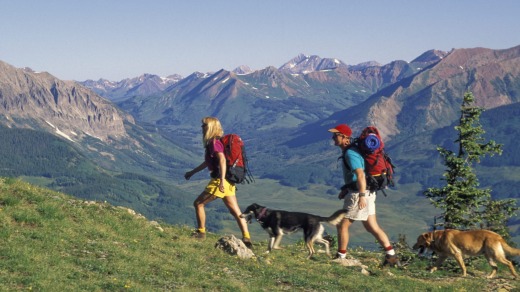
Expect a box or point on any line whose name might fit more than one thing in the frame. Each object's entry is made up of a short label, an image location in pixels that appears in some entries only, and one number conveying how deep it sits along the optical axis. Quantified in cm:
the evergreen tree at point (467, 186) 3206
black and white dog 2011
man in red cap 1759
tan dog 1881
